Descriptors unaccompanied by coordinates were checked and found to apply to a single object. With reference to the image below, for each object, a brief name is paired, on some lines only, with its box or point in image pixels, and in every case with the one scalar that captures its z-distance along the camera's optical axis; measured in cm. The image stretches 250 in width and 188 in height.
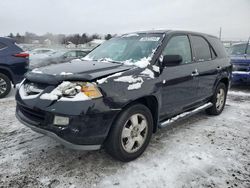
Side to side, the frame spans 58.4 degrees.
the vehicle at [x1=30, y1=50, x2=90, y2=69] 1271
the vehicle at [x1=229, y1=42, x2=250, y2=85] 748
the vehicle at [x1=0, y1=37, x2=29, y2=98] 625
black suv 251
